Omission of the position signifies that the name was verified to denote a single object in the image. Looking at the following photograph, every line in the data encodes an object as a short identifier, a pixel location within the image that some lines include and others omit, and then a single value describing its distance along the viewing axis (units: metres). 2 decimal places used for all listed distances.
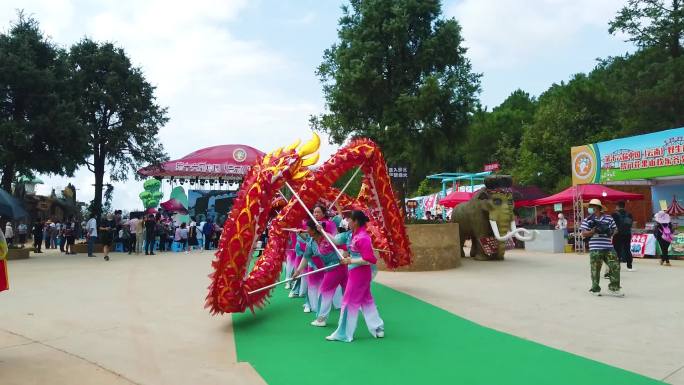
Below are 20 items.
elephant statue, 14.26
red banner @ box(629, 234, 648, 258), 15.98
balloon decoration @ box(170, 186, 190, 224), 36.06
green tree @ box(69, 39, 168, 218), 24.11
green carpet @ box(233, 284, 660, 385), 4.52
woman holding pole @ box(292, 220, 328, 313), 6.87
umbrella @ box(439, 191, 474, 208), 23.19
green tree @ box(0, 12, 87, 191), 17.61
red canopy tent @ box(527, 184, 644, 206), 18.03
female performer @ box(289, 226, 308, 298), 8.48
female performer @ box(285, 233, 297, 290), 9.82
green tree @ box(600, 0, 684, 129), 25.66
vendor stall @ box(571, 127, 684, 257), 16.31
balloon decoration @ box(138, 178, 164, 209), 35.62
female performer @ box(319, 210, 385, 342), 5.82
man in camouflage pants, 8.42
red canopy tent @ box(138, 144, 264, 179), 35.56
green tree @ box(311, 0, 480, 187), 15.70
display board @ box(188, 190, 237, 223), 35.31
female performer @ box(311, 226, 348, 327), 6.75
